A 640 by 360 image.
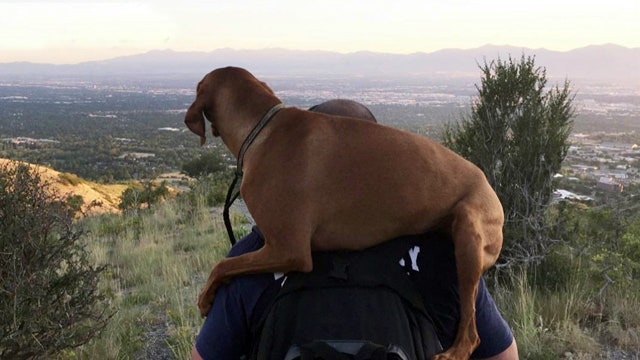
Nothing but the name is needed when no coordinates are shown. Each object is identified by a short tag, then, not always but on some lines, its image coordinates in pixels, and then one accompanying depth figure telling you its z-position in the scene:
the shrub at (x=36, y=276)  3.47
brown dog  2.20
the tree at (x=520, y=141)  6.05
